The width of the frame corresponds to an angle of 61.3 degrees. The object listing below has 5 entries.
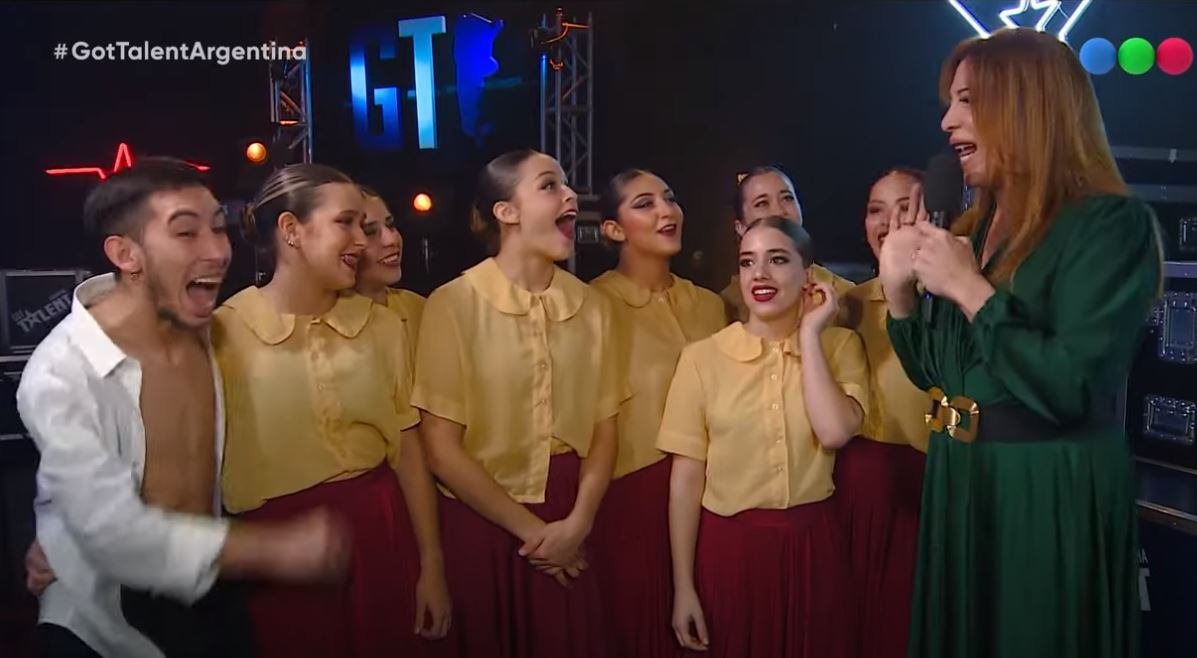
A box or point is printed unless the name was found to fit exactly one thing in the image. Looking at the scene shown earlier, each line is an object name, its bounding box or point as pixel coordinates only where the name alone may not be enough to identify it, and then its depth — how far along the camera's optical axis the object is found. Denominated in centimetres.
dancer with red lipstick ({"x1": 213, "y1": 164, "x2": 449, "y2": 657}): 175
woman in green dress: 166
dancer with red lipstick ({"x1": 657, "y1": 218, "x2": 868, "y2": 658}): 205
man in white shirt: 163
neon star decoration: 225
